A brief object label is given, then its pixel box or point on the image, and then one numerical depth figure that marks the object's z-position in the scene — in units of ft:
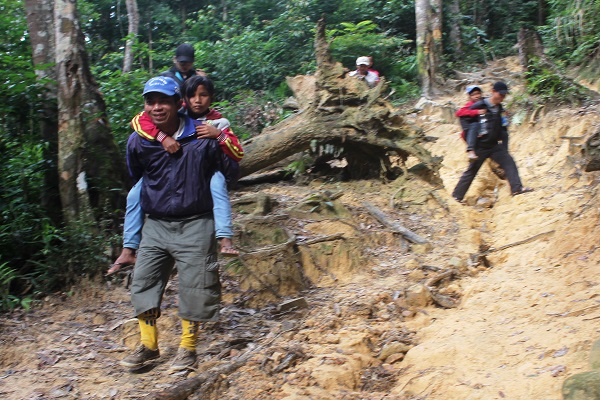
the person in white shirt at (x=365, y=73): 31.91
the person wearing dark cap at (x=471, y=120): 25.54
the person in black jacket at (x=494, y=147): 25.34
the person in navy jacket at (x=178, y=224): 12.44
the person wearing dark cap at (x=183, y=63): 19.08
